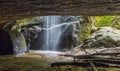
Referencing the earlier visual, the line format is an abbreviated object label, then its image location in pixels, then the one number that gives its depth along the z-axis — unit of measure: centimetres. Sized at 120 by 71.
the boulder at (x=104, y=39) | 476
